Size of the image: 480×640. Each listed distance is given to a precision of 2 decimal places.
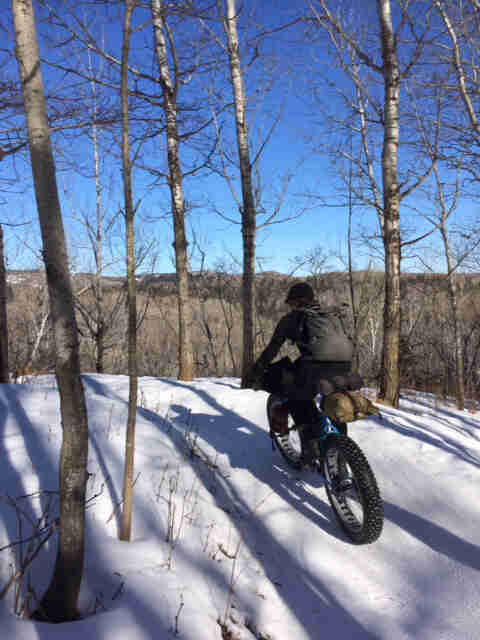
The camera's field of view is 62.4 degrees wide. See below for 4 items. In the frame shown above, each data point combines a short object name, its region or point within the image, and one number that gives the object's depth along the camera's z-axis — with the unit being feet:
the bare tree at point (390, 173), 20.63
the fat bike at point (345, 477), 8.73
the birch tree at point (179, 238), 23.17
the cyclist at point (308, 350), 10.35
